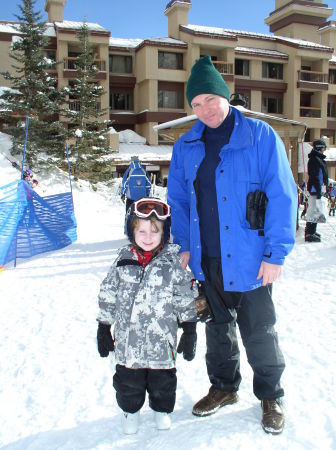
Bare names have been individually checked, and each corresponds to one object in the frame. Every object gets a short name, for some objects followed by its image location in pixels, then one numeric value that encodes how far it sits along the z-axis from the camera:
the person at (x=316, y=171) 8.41
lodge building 28.33
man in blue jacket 2.34
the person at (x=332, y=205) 17.59
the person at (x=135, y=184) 7.84
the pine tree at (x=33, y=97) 18.89
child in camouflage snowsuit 2.44
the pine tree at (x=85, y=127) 20.11
